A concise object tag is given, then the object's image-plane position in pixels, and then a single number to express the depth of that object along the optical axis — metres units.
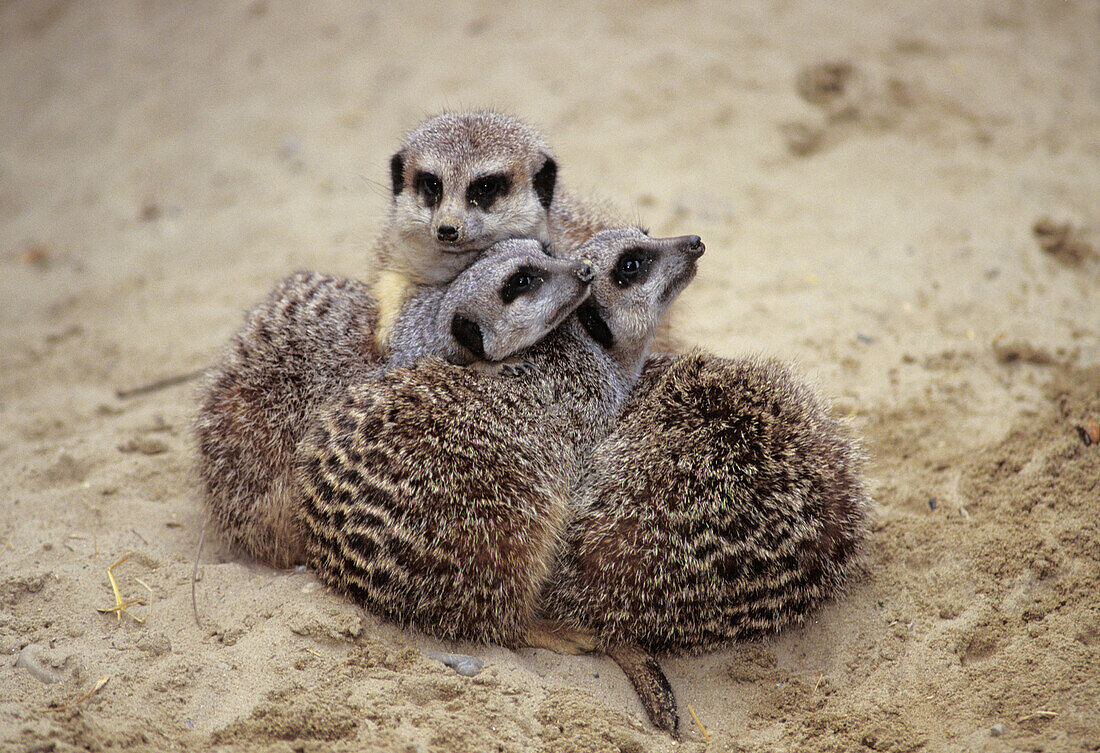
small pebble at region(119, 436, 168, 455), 3.93
